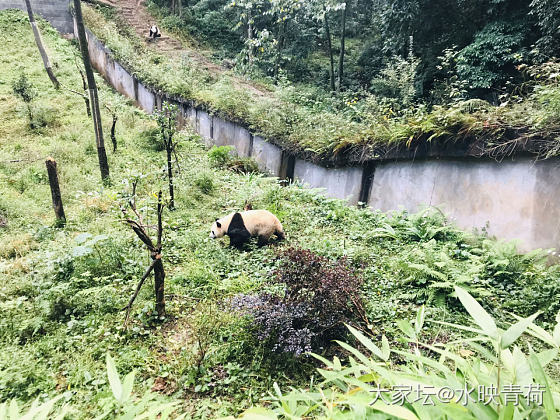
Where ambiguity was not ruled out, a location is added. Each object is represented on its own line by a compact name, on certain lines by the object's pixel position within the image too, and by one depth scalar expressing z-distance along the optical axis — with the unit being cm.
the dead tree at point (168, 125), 651
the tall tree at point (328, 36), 1733
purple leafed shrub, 321
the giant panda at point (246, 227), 548
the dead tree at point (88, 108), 1158
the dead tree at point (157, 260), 350
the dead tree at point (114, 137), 982
